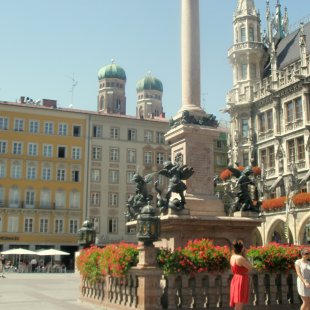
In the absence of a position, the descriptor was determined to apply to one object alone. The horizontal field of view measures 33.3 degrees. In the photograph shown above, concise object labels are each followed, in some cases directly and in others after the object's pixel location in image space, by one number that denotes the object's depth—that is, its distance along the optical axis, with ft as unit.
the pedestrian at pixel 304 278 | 35.50
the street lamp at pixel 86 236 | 67.36
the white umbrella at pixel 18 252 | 164.04
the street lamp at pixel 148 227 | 43.09
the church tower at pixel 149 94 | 469.57
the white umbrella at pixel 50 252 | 167.87
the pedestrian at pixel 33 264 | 169.27
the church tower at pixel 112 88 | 452.35
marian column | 60.23
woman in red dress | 32.96
